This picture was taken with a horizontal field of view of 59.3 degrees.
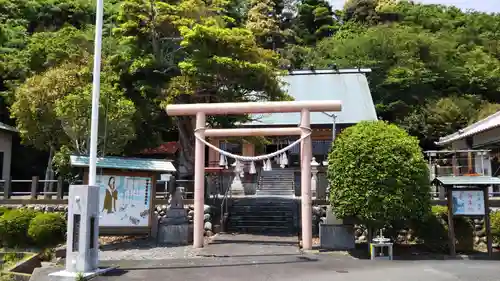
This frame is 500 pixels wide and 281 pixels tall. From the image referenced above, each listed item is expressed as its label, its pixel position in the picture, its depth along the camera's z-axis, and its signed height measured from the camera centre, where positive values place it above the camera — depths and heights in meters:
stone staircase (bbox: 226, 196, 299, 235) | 17.08 -1.24
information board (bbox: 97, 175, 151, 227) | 14.57 -0.50
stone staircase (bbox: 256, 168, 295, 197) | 24.09 +0.22
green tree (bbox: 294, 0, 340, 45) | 51.34 +19.68
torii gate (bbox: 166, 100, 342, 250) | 13.84 +1.86
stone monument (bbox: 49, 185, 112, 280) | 9.72 -1.06
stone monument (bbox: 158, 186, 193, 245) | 15.10 -1.35
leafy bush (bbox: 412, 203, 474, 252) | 14.91 -1.49
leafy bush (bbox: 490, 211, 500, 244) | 15.17 -1.31
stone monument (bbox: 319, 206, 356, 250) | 14.32 -1.58
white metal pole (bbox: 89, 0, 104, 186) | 10.43 +2.16
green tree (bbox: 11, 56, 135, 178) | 16.19 +2.92
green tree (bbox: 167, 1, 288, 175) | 17.08 +4.62
